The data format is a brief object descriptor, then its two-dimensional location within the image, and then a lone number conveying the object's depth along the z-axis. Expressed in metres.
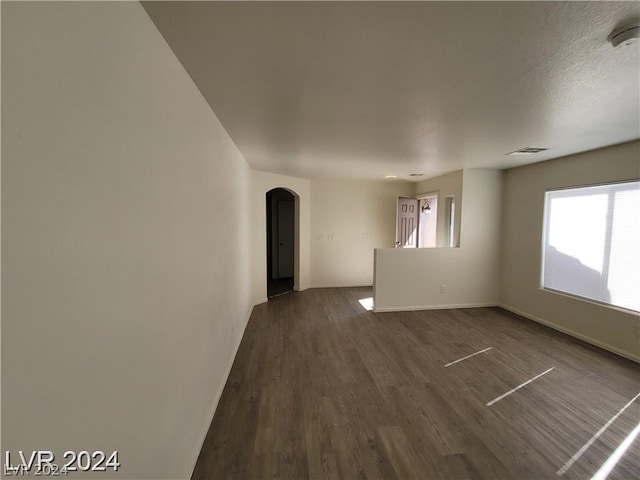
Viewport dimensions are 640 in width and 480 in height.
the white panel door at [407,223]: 5.52
